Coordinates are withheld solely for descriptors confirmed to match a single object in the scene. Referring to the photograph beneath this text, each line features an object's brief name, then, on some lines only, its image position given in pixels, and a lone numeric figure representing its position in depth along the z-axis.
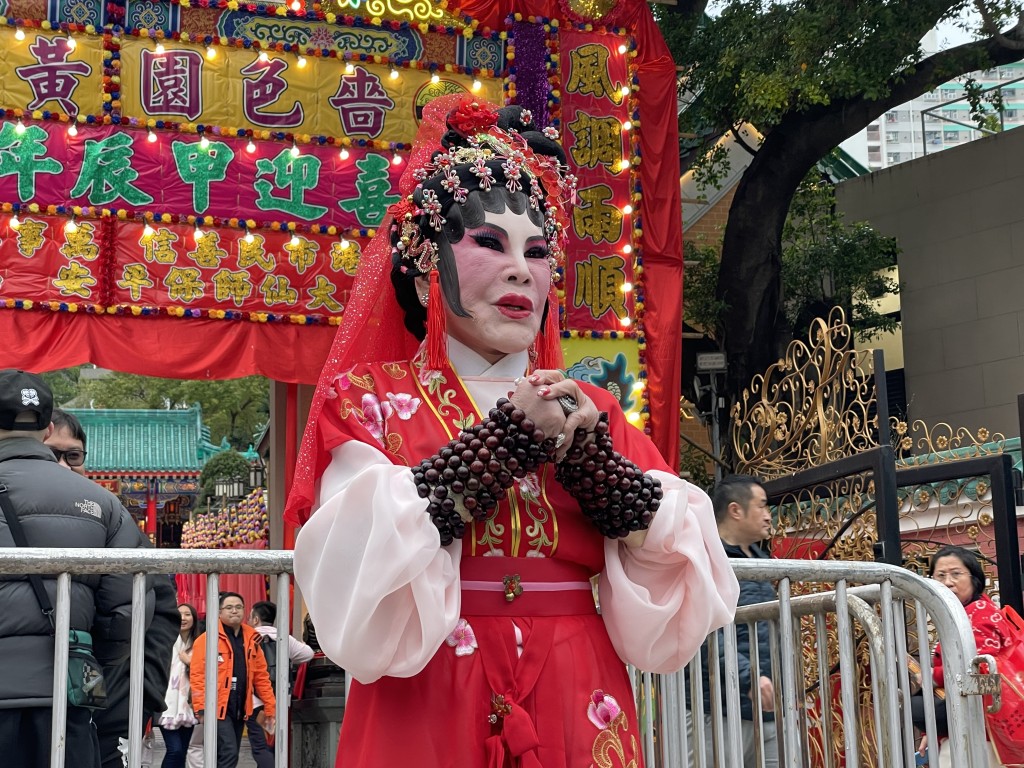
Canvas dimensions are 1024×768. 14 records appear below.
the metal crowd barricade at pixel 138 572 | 2.83
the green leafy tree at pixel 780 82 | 11.61
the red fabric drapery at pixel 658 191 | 9.45
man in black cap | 3.14
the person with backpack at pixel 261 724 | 6.24
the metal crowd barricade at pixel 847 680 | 3.28
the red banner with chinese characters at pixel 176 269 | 8.27
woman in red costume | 2.46
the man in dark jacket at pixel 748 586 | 4.12
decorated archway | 8.34
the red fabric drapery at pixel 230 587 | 17.67
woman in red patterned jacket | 5.65
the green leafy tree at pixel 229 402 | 26.64
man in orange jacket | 6.04
